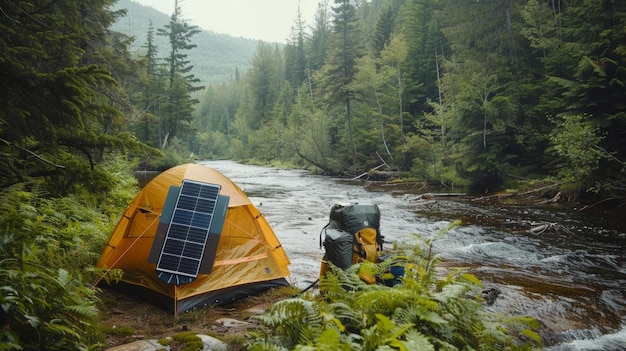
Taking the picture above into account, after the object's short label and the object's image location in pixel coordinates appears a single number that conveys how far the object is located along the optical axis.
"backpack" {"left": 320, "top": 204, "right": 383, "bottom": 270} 5.24
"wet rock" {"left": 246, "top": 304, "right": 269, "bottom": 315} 5.71
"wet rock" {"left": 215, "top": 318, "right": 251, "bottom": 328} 5.23
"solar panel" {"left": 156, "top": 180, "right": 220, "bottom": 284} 5.81
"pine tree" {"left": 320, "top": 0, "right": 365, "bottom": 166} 36.25
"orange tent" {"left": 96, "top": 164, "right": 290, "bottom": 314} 6.03
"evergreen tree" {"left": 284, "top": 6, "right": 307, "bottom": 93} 70.19
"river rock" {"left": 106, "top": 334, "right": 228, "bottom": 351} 4.22
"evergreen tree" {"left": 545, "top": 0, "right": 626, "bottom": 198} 14.55
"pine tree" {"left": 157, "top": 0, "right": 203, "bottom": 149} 39.75
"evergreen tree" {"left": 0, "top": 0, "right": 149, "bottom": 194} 4.85
